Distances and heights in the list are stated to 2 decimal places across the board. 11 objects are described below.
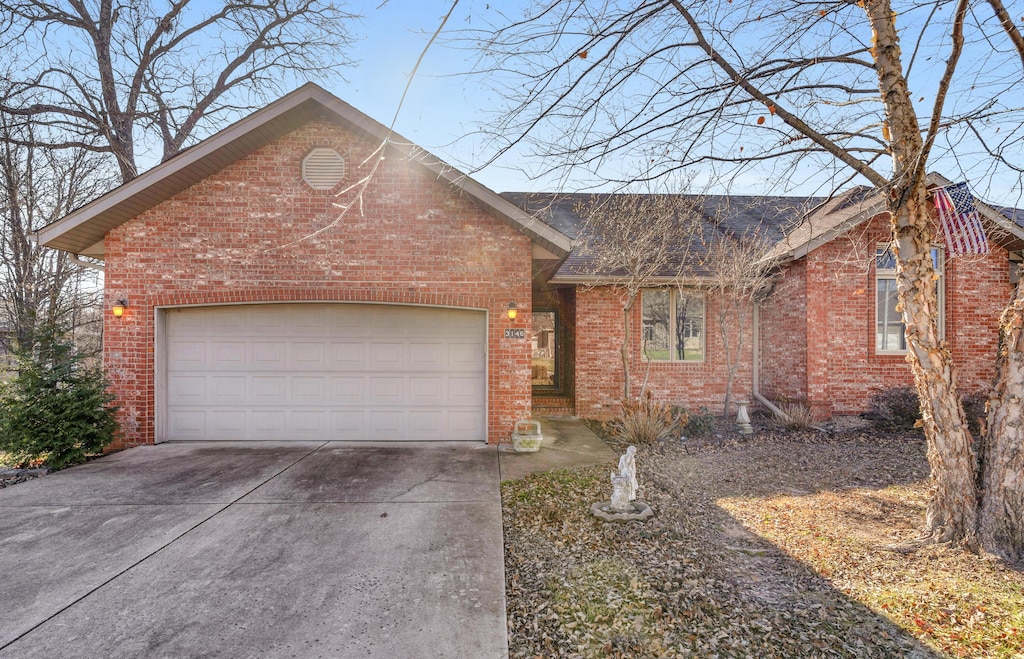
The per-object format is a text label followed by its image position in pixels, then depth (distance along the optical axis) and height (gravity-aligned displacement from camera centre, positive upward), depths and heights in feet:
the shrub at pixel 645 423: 27.04 -5.19
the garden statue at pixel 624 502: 15.67 -5.73
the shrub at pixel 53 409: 20.85 -3.32
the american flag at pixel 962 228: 25.98 +5.95
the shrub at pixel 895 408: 29.66 -4.78
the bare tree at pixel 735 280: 30.96 +3.64
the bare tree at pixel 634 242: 30.19 +6.17
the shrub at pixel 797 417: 30.19 -5.37
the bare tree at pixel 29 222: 38.73 +9.58
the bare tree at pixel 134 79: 40.16 +25.03
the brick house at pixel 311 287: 24.66 +2.50
